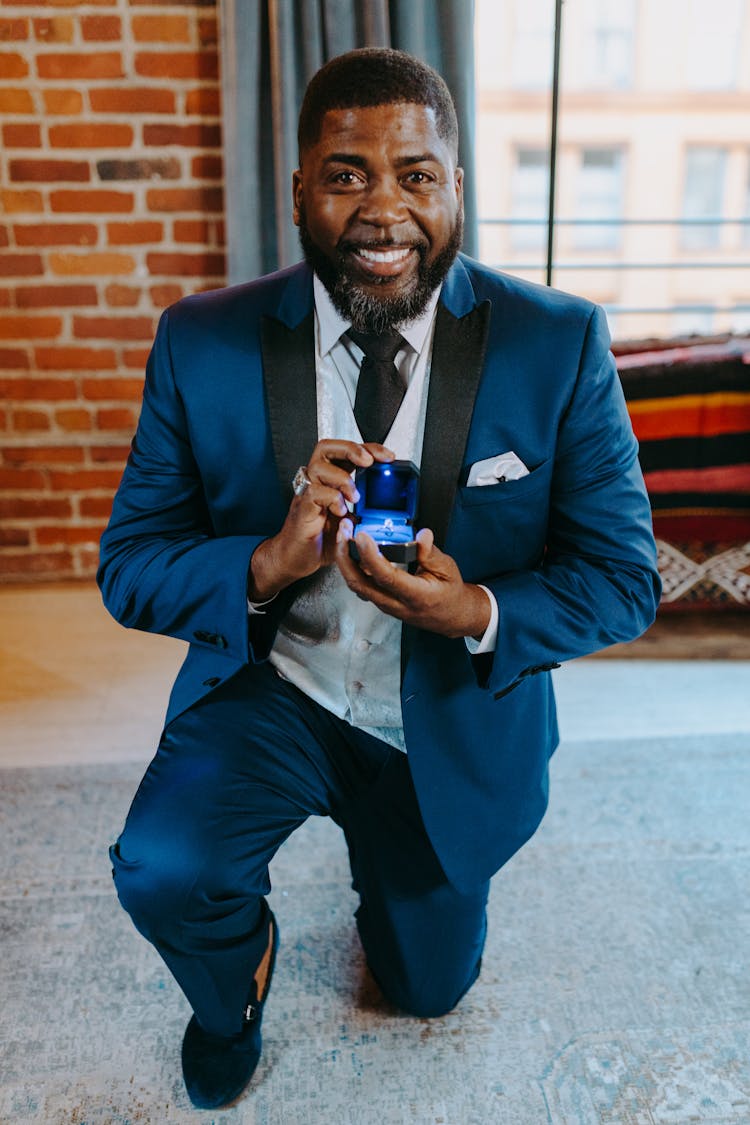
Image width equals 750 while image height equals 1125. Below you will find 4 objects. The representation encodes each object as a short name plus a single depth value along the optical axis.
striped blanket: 2.35
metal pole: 2.49
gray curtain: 2.37
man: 1.09
